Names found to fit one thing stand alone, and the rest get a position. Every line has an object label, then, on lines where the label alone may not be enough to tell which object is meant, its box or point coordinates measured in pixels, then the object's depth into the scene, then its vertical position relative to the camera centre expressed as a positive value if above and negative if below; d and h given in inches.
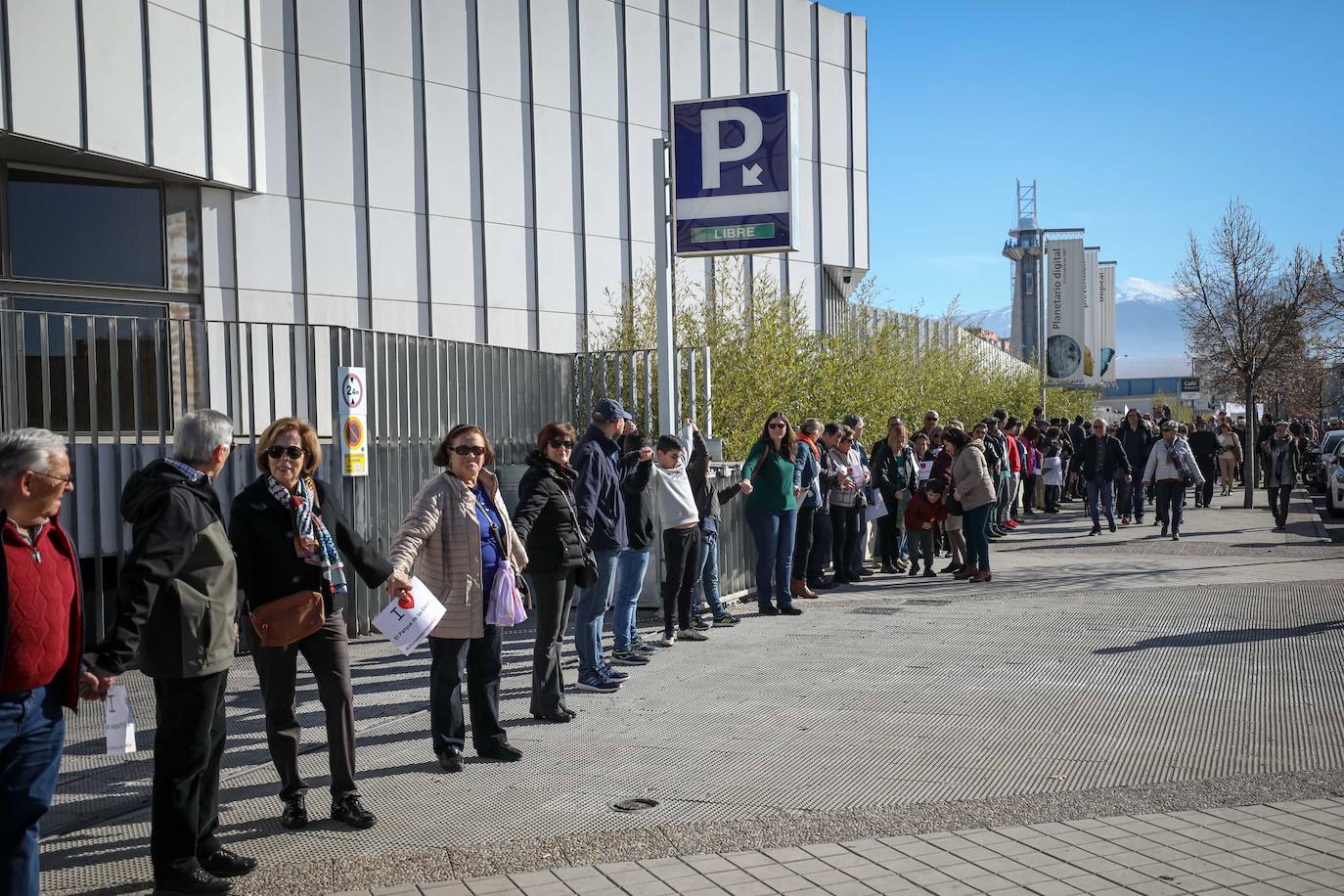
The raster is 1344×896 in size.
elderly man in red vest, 144.5 -25.1
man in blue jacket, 319.9 -24.9
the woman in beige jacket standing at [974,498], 529.7 -33.0
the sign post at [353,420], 411.5 +4.6
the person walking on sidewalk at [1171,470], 713.0 -30.6
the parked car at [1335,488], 913.5 -54.6
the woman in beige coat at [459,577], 243.0 -29.7
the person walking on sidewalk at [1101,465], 752.3 -27.6
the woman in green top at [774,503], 450.0 -28.9
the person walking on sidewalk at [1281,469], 758.5 -32.6
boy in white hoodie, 380.5 -29.3
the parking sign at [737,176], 487.5 +102.1
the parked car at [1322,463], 1109.1 -45.2
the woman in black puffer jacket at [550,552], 280.2 -28.4
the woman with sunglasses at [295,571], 206.1 -23.7
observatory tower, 5064.0 +605.1
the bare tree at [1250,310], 1085.1 +103.4
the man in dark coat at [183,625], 173.9 -28.1
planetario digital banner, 2517.2 +236.1
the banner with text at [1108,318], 3112.7 +269.0
